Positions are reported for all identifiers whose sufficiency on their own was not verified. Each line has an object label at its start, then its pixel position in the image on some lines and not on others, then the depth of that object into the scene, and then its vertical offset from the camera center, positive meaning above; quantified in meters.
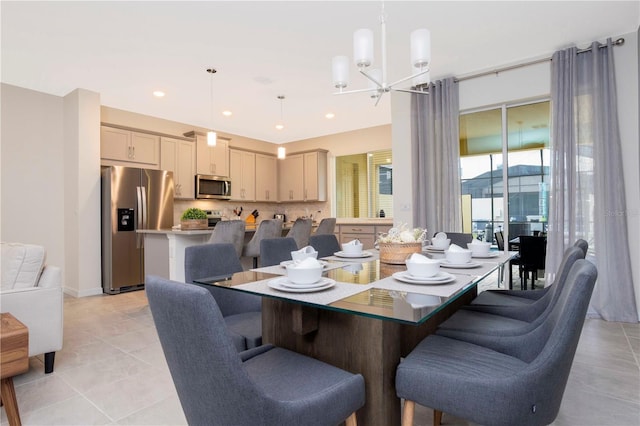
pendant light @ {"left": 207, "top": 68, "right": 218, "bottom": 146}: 4.70 +1.07
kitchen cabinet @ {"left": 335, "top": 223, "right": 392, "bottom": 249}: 6.05 -0.26
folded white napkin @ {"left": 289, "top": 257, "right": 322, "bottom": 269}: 1.35 -0.18
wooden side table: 1.66 -0.67
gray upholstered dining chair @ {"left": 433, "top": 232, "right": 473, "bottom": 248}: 3.07 -0.20
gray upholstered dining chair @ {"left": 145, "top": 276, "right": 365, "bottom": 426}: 0.84 -0.40
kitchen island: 3.78 -0.32
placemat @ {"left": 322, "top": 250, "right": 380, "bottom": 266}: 2.18 -0.26
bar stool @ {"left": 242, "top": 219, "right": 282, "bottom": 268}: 3.87 -0.17
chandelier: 2.12 +1.00
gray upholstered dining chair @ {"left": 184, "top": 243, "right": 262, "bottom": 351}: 1.93 -0.33
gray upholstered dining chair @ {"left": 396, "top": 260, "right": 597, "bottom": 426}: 1.04 -0.52
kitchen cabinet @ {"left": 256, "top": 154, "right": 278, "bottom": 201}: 7.18 +0.84
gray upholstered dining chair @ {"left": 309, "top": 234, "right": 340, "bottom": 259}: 2.86 -0.22
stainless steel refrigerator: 4.73 -0.01
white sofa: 2.27 -0.49
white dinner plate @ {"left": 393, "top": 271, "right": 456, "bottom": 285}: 1.40 -0.25
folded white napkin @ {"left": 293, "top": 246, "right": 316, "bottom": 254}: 1.84 -0.17
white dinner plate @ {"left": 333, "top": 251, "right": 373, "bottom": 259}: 2.29 -0.25
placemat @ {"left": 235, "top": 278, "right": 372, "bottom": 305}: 1.20 -0.27
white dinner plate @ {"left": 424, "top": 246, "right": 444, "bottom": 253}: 2.57 -0.25
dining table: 1.15 -0.38
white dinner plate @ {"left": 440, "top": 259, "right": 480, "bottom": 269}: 1.81 -0.25
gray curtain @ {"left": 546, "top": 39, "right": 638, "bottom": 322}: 3.32 +0.38
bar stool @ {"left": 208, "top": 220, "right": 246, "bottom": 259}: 3.51 -0.13
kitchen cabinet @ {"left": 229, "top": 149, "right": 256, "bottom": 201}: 6.70 +0.85
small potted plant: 3.78 -0.01
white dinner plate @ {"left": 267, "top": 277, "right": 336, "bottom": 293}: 1.30 -0.26
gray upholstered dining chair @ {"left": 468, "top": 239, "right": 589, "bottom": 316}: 1.99 -0.53
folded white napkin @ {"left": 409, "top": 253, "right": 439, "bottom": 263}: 1.46 -0.18
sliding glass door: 3.98 +0.56
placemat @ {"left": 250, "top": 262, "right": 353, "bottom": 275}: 1.78 -0.27
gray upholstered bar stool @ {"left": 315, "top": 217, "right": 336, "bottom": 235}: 4.75 -0.12
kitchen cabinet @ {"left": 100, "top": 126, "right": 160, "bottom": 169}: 5.02 +1.07
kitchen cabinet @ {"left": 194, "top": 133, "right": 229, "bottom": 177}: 6.14 +1.09
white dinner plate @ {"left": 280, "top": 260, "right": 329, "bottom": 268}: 1.94 -0.25
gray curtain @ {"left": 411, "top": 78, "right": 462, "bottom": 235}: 4.25 +0.71
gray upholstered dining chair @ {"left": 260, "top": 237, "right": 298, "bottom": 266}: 2.45 -0.23
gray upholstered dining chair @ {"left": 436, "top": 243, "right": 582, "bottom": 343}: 1.55 -0.52
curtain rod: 3.34 +1.63
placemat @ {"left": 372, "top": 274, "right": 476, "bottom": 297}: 1.29 -0.27
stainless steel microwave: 6.09 +0.55
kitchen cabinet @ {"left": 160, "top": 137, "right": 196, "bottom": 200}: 5.70 +0.92
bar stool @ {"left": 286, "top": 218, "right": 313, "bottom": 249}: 4.30 -0.17
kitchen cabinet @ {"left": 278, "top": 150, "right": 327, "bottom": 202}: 6.94 +0.82
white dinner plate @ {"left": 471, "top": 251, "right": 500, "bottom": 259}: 2.22 -0.25
